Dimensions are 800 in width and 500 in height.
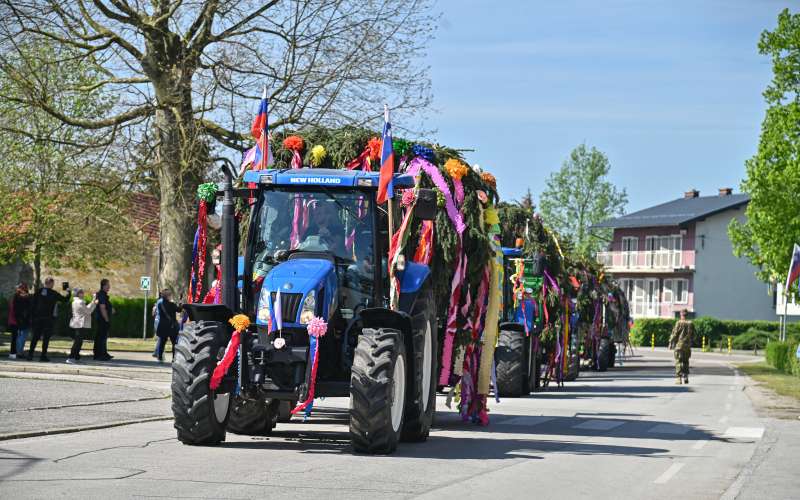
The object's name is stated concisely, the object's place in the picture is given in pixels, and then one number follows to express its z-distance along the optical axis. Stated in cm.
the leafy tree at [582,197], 10631
